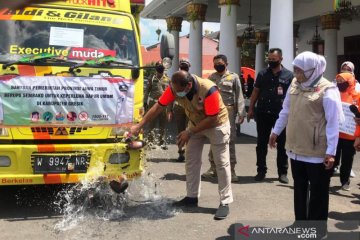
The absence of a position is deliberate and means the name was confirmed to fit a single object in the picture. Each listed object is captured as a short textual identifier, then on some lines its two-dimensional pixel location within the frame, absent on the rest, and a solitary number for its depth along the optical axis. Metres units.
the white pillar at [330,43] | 17.86
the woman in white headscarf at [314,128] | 3.68
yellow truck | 4.69
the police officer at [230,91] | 6.45
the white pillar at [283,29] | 10.90
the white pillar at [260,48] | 24.20
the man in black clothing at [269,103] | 6.50
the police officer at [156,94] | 8.83
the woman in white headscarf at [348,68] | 6.40
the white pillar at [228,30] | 13.95
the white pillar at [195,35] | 18.30
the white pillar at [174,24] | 22.73
